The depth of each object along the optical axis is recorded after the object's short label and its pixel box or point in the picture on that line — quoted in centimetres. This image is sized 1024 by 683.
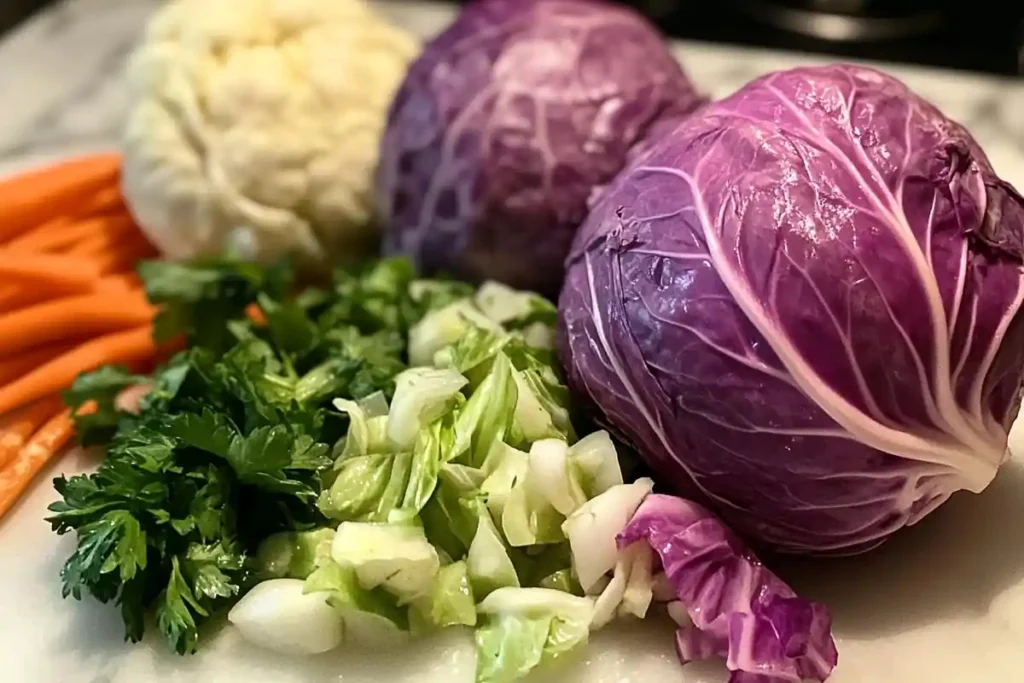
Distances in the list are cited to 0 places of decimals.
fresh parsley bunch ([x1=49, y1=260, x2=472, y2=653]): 38
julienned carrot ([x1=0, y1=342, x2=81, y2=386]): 49
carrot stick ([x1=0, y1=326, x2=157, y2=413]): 47
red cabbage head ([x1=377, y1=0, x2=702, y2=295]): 50
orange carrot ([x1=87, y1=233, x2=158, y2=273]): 56
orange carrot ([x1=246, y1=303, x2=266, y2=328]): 51
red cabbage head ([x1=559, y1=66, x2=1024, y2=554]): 35
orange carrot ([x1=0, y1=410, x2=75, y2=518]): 45
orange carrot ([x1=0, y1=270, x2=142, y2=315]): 50
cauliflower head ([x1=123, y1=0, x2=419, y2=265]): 55
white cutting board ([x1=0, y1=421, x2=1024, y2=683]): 38
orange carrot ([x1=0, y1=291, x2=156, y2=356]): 49
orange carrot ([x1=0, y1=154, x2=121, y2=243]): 54
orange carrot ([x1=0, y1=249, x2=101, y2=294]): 50
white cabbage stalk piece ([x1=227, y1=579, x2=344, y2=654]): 38
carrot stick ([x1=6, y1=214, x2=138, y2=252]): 54
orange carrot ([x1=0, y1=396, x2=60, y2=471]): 46
